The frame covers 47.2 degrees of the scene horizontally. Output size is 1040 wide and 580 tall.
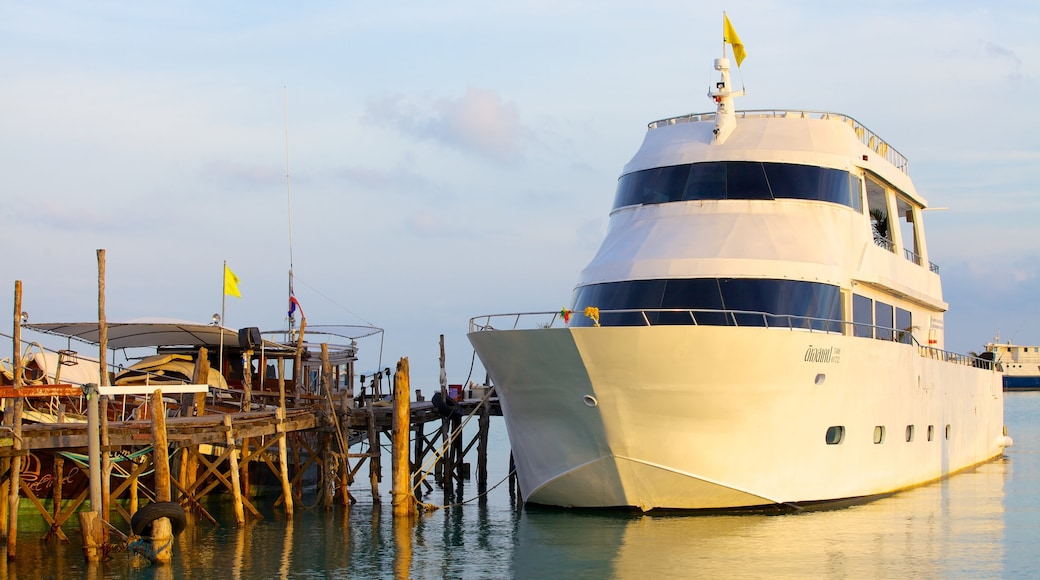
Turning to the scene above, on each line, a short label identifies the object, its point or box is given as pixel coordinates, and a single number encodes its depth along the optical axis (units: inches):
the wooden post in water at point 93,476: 770.8
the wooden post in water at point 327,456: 1080.2
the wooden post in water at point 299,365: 1095.3
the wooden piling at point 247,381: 1050.7
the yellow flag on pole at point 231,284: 1185.8
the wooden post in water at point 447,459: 1224.2
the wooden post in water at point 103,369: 814.5
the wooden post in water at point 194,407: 996.6
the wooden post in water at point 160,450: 809.5
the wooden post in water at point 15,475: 790.5
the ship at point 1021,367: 5137.8
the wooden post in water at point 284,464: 1000.9
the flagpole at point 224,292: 1165.7
